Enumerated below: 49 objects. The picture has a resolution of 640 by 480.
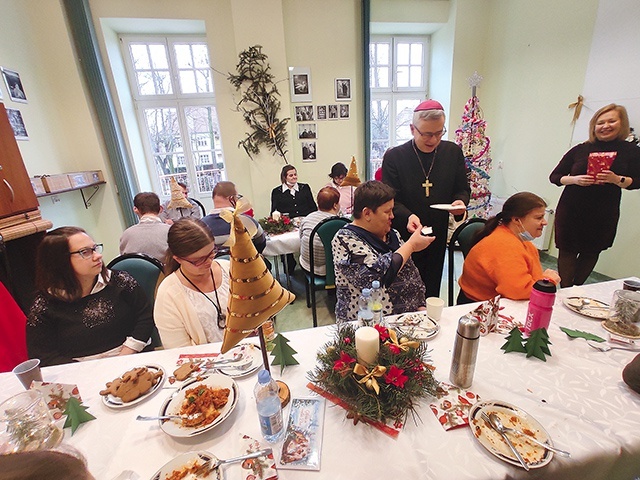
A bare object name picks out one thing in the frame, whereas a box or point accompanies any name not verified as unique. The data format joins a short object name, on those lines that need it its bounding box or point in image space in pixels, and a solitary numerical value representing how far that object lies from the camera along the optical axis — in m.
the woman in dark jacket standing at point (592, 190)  2.02
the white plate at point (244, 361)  1.03
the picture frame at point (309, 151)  4.53
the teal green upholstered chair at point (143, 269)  1.61
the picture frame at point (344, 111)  4.46
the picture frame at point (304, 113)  4.36
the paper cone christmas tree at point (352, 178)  3.02
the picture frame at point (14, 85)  2.85
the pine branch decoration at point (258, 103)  3.93
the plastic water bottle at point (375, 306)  1.19
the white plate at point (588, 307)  1.24
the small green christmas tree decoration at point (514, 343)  1.05
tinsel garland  4.05
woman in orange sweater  1.37
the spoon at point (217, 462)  0.71
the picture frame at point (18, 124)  2.83
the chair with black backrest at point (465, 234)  1.94
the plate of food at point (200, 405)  0.82
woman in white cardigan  1.24
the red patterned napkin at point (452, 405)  0.81
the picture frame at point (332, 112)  4.43
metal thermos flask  0.86
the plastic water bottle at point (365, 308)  1.09
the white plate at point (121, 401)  0.92
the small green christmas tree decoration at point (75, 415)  0.85
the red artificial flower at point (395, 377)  0.79
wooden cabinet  1.88
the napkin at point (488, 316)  1.16
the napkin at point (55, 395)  0.90
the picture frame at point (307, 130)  4.43
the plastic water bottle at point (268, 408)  0.76
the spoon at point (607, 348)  1.04
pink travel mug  1.06
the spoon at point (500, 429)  0.69
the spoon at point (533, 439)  0.71
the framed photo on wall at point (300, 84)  4.20
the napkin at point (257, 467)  0.71
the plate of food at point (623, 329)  1.09
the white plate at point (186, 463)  0.70
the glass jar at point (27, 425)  0.76
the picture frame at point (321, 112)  4.40
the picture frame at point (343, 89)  4.36
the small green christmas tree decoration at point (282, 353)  1.04
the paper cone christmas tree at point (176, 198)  3.08
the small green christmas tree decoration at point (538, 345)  1.02
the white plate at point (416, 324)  1.15
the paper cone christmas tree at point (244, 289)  0.73
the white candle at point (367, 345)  0.83
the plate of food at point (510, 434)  0.71
